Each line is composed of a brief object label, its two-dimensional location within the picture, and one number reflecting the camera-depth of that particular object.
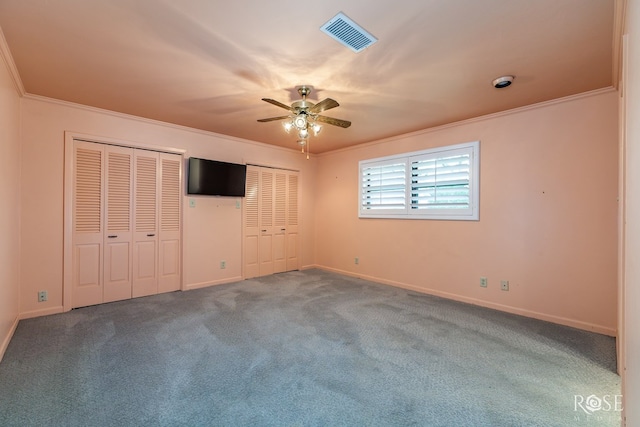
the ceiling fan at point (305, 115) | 2.78
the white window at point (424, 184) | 3.93
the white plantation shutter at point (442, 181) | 3.97
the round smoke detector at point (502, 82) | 2.72
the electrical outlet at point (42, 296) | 3.32
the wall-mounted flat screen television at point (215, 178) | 4.38
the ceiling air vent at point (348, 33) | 1.94
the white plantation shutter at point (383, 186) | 4.68
